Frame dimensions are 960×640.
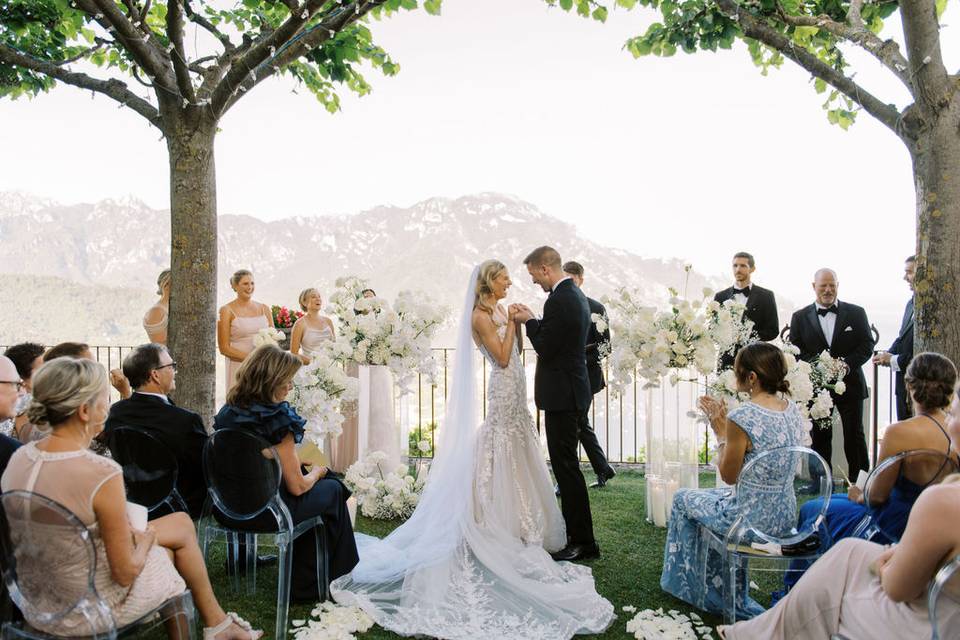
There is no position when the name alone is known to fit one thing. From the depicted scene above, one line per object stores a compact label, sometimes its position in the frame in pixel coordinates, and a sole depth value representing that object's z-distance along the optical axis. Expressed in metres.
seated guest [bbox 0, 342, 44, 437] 4.12
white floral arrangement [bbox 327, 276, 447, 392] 5.27
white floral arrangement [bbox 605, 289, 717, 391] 4.52
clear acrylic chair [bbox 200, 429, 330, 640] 3.32
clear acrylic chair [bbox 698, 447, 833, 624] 3.19
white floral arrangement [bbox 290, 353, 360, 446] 4.57
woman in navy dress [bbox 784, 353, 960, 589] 2.79
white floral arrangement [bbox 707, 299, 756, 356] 4.48
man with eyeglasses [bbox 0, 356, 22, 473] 2.95
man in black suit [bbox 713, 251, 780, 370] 6.69
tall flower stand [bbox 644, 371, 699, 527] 5.41
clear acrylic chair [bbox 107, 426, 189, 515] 3.38
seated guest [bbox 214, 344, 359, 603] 3.56
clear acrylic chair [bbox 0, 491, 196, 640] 2.25
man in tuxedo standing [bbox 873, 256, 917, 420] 6.04
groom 4.70
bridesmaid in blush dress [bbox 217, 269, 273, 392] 7.06
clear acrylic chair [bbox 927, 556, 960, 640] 2.04
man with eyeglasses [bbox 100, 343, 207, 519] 3.61
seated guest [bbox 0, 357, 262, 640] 2.45
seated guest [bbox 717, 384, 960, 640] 2.13
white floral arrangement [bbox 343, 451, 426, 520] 5.58
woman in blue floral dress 3.45
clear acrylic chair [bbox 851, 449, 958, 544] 2.71
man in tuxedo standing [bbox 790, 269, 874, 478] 6.37
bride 3.77
